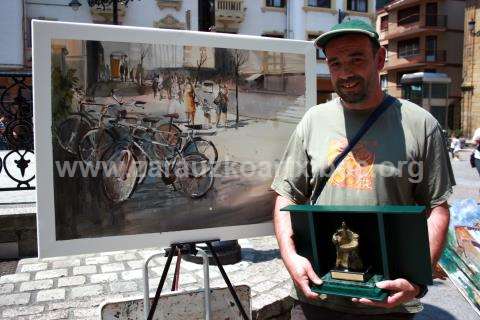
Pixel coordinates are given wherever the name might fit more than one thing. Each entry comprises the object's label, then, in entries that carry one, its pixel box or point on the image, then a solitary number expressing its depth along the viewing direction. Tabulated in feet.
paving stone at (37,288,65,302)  12.64
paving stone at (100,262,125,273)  14.98
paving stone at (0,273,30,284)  14.03
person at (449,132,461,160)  63.39
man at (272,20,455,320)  5.94
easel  7.96
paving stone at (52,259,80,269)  15.40
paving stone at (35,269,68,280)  14.33
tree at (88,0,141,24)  40.17
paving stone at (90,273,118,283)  14.03
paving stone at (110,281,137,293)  13.25
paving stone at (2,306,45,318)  11.61
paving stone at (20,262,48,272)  15.10
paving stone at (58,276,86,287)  13.69
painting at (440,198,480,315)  11.60
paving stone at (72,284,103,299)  12.82
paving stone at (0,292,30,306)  12.35
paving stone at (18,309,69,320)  11.22
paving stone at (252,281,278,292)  12.44
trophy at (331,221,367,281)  5.56
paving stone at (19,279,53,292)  13.39
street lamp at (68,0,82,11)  57.54
